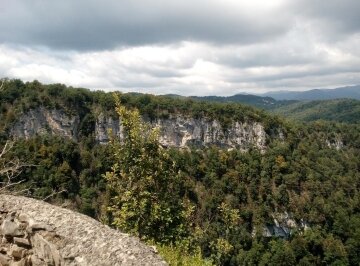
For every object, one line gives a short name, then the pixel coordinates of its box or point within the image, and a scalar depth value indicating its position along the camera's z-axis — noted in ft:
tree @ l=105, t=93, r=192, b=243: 36.52
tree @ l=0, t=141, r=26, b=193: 29.66
